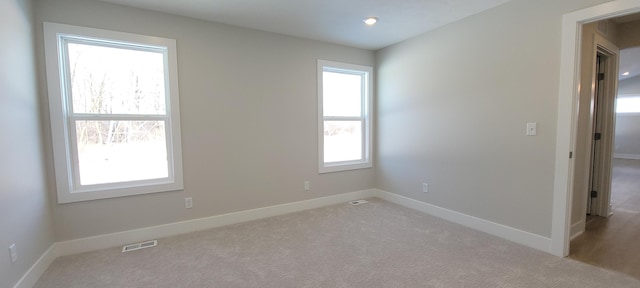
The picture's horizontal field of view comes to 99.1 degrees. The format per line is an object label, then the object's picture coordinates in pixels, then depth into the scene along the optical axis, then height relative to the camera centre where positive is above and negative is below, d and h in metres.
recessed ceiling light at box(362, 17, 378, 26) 3.04 +1.20
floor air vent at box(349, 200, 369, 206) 4.13 -1.16
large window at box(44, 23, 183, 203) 2.53 +0.18
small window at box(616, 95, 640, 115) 8.44 +0.59
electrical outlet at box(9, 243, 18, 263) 1.88 -0.84
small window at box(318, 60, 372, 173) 4.05 +0.18
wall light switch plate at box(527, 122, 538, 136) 2.57 -0.04
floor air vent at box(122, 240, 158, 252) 2.68 -1.17
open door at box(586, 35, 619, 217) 3.30 -0.13
